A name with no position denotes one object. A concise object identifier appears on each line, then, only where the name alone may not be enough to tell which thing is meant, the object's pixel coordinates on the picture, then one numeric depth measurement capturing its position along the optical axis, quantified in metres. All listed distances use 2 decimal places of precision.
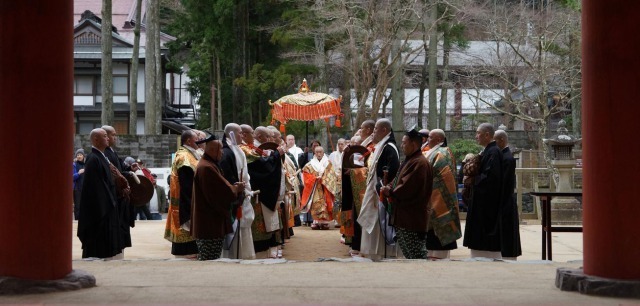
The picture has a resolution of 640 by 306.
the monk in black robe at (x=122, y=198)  12.79
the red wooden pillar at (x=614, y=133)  7.34
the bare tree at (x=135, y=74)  38.09
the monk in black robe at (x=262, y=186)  13.70
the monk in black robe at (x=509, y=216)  12.50
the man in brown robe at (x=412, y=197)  11.46
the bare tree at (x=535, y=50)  29.61
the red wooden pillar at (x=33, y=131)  7.46
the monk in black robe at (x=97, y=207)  12.03
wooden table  11.59
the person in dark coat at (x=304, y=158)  23.61
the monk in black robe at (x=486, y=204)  12.62
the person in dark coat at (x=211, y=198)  11.13
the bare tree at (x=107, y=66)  32.31
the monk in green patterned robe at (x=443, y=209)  13.02
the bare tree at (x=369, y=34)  30.55
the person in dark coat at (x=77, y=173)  22.08
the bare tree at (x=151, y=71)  34.97
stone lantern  23.20
